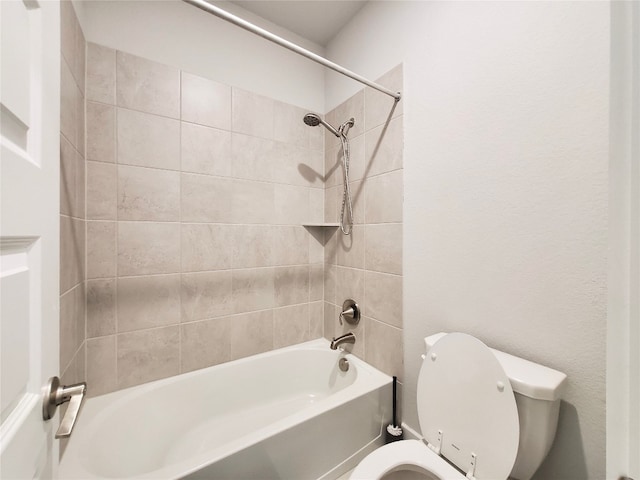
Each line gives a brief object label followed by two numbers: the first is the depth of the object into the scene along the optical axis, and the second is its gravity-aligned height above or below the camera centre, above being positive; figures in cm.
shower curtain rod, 78 +70
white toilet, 74 -58
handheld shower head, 145 +67
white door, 31 +1
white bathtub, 91 -83
